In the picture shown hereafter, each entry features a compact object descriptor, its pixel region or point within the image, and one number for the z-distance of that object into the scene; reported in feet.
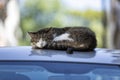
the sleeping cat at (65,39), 15.28
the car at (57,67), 13.28
